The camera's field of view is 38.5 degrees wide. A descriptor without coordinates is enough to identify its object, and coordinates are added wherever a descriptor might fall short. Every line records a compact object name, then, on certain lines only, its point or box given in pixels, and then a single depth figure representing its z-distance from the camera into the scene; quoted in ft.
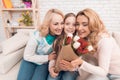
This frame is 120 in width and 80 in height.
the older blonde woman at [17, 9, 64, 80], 5.03
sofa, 5.10
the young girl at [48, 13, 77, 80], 4.69
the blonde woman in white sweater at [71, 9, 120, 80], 4.17
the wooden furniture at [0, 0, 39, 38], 9.96
